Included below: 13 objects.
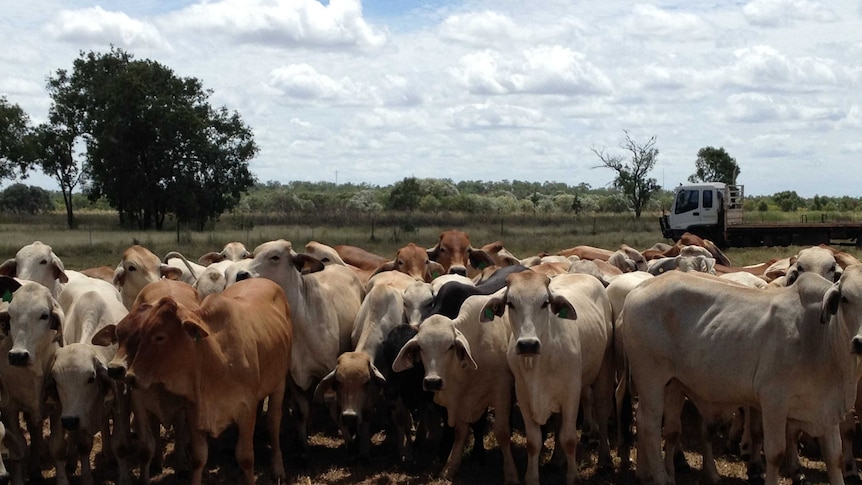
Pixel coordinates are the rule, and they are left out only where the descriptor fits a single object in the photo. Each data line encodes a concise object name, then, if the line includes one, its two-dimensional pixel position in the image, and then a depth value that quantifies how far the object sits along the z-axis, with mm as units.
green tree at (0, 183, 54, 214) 75250
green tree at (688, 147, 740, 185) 67812
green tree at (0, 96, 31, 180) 47625
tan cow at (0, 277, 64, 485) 7547
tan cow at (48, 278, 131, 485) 7461
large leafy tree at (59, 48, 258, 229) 40312
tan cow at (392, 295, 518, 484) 7941
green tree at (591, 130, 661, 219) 56594
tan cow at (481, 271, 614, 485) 7449
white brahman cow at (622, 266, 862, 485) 6898
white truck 33469
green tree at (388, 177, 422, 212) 70250
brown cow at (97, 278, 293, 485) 6566
